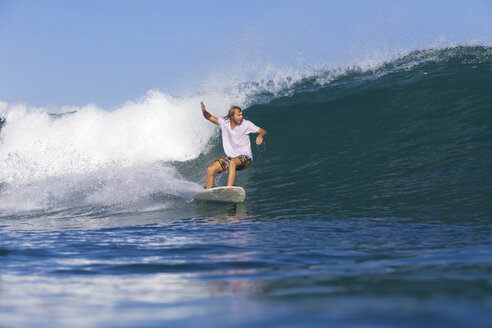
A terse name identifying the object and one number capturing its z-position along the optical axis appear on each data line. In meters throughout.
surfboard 15.12
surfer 16.16
